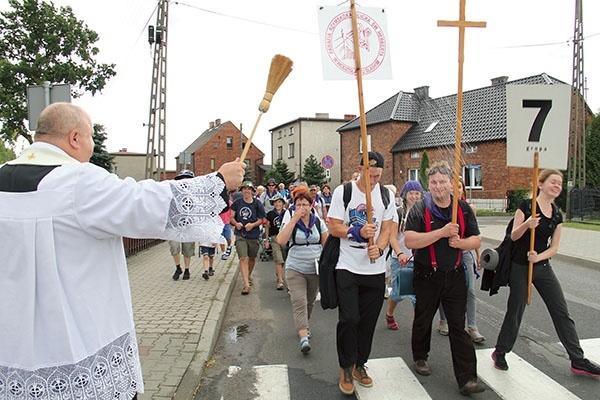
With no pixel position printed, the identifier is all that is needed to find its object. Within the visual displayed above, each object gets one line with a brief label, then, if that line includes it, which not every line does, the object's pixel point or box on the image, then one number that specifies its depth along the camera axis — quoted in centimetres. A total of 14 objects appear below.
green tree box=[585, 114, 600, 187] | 2422
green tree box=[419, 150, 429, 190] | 2881
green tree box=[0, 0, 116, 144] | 2317
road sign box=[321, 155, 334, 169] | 1692
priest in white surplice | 173
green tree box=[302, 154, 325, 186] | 4259
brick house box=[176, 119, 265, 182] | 6106
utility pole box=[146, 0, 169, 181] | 1509
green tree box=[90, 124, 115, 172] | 1728
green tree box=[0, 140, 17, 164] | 3029
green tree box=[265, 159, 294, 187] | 4525
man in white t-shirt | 386
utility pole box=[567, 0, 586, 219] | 1847
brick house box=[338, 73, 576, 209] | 2748
